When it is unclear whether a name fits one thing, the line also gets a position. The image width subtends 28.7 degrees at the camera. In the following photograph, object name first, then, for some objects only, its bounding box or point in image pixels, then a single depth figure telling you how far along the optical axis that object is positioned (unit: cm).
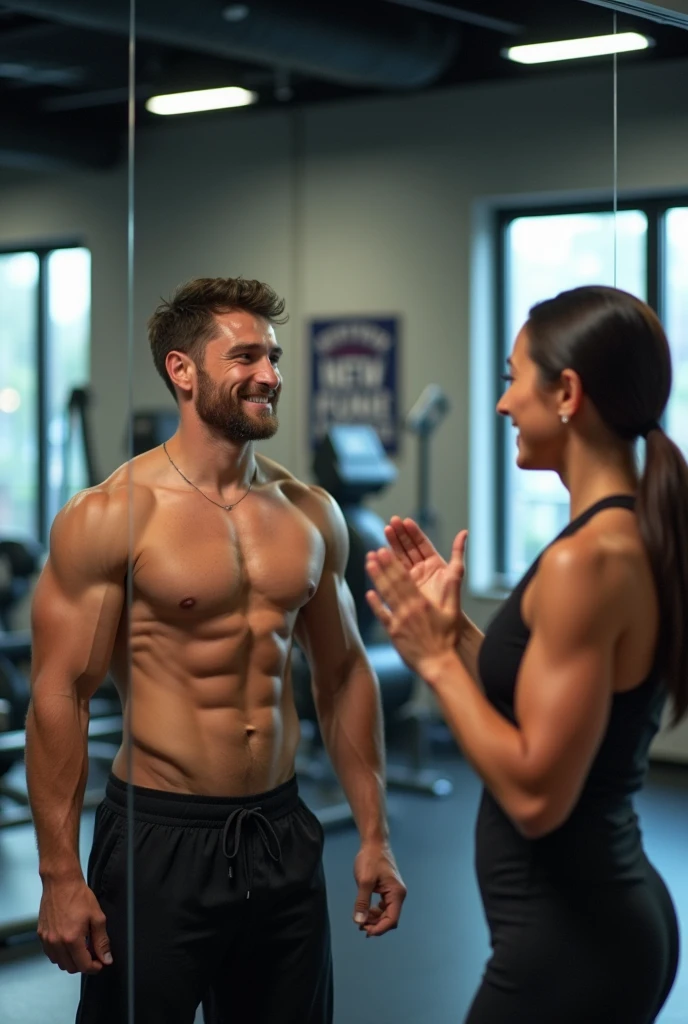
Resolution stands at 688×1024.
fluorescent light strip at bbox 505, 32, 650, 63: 266
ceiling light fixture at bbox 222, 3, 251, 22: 320
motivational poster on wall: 392
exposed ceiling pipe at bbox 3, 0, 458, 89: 277
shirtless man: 193
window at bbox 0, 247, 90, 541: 250
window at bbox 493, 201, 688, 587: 307
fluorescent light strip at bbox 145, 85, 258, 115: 255
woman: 144
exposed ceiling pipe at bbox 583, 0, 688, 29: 246
